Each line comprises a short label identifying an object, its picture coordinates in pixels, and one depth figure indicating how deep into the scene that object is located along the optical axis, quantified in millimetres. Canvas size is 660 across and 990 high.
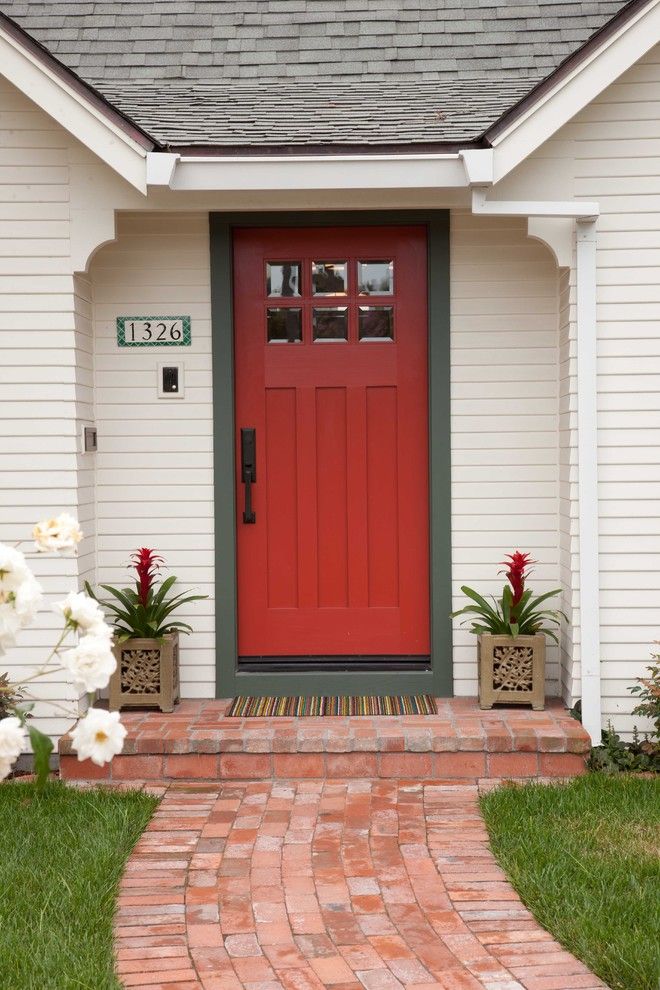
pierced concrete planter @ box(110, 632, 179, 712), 5145
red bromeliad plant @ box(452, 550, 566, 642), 5098
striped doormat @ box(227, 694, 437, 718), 5176
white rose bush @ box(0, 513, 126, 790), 1926
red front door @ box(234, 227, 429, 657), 5535
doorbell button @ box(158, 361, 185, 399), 5477
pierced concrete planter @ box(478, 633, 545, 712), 5098
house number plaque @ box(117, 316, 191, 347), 5473
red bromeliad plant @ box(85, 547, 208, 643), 5176
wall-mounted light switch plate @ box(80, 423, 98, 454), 5277
